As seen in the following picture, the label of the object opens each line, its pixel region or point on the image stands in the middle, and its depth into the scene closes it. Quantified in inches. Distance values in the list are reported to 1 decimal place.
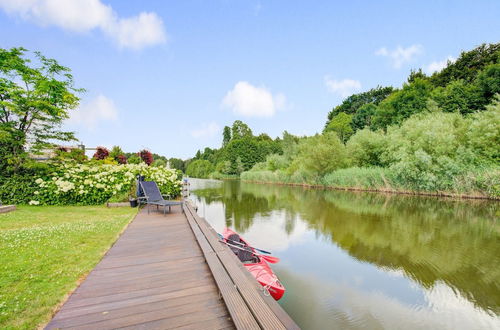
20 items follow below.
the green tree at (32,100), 378.9
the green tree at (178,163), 3731.5
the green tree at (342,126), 1983.3
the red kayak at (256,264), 171.5
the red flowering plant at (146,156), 756.0
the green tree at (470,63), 1286.4
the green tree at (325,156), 1160.2
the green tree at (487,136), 678.8
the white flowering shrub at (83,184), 392.8
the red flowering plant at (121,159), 742.2
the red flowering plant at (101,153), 676.6
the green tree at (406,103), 1393.1
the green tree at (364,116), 1919.3
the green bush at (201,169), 2929.9
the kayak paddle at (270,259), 232.8
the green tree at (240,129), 2792.3
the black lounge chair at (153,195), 324.9
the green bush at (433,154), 703.7
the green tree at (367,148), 1057.6
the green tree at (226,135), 2903.5
